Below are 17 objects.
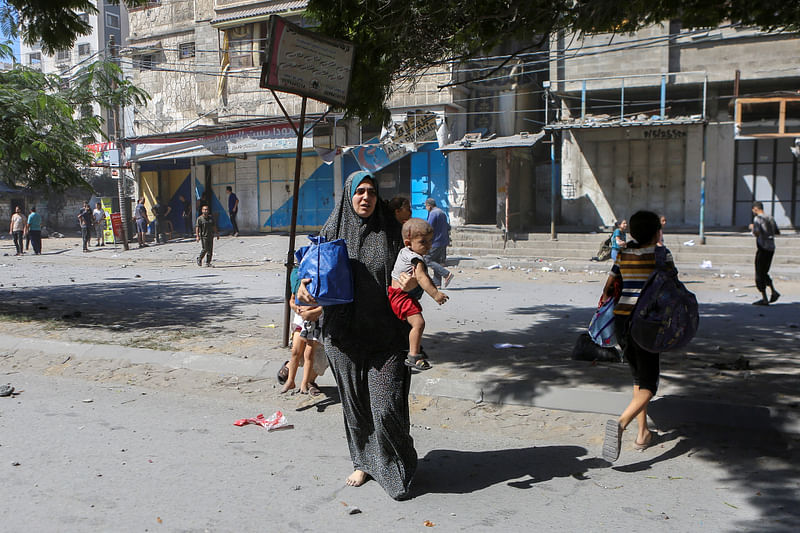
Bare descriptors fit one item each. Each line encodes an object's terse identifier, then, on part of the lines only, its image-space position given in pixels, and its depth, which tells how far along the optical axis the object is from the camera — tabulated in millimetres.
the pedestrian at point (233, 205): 25516
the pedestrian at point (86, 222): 24875
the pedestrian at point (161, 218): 27266
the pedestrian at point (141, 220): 25688
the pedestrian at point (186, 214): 28016
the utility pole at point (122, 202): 24438
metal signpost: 5883
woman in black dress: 3645
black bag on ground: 6254
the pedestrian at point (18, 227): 23375
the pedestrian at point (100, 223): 27117
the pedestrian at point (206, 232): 17984
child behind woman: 5477
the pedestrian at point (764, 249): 10648
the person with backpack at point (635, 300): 4250
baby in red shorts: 3695
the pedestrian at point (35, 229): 23750
